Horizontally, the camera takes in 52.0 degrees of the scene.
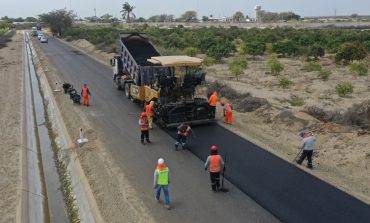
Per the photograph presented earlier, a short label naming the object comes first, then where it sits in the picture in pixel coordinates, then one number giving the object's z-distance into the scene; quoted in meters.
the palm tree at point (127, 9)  115.50
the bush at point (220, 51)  38.59
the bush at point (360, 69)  28.81
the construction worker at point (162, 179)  9.65
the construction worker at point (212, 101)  16.66
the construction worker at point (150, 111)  15.87
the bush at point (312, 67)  30.92
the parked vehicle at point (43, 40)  66.19
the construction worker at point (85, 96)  20.62
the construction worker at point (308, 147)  12.04
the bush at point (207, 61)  34.14
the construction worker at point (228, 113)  17.09
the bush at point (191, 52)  39.34
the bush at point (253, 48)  41.19
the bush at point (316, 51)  38.55
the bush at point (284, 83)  25.20
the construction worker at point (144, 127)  14.27
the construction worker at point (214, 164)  10.31
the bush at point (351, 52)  33.69
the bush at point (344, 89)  22.45
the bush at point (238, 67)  28.92
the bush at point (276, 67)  30.06
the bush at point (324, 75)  27.45
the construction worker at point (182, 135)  13.72
